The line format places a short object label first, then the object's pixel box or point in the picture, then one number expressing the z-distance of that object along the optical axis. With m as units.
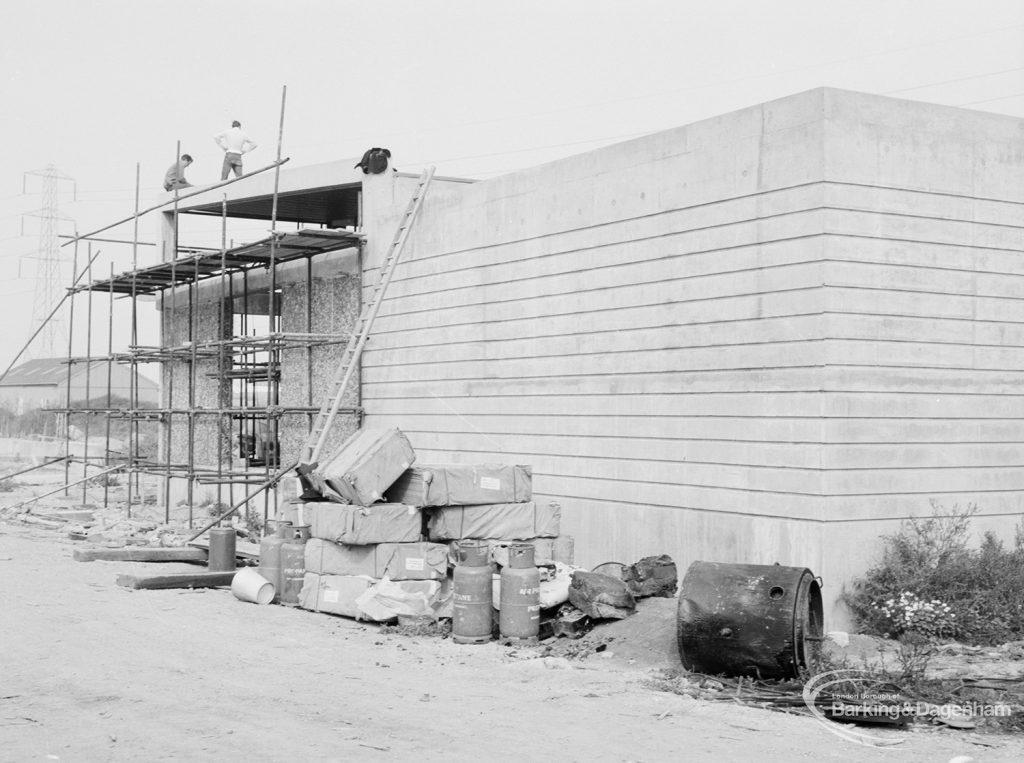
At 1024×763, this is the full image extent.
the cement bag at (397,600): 11.46
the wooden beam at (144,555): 16.06
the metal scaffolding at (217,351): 18.88
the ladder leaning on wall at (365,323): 17.19
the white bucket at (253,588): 12.61
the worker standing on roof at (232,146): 22.11
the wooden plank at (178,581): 13.69
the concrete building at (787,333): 10.86
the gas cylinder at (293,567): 12.61
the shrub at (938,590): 10.48
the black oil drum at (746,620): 8.53
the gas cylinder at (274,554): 12.82
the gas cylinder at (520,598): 10.48
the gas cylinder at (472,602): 10.53
